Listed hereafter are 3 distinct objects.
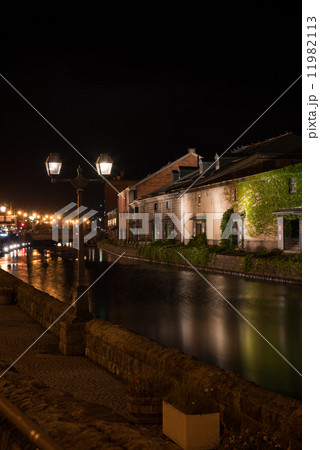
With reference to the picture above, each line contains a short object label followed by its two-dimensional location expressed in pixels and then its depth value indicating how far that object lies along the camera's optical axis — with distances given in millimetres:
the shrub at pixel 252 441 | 4684
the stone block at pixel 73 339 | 10508
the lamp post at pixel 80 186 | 10836
